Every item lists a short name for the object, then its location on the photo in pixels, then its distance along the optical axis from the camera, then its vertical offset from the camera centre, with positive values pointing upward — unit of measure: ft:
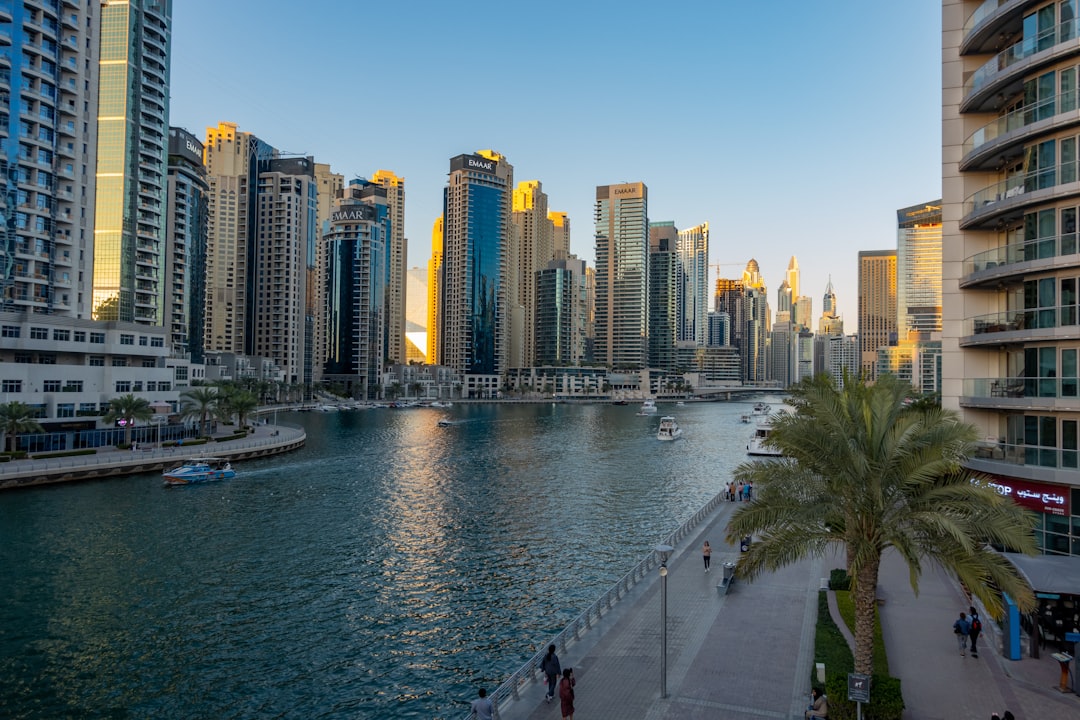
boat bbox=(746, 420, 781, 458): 302.45 -30.92
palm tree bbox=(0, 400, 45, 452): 216.74 -16.28
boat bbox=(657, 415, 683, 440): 409.80 -32.55
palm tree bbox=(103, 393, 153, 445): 256.52 -15.39
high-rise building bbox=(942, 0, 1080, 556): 82.53 +17.37
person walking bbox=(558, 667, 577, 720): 59.82 -27.48
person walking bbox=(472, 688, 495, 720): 58.85 -28.06
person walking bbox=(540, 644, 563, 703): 66.53 -28.15
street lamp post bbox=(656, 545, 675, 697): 64.80 -25.98
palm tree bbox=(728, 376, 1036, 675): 55.11 -10.09
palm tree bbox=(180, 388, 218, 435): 301.84 -14.51
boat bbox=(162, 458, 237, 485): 212.43 -31.96
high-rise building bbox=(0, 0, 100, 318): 270.46 +87.01
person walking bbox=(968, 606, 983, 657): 73.12 -26.08
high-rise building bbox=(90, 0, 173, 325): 364.38 +110.84
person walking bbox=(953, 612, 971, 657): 73.77 -26.14
